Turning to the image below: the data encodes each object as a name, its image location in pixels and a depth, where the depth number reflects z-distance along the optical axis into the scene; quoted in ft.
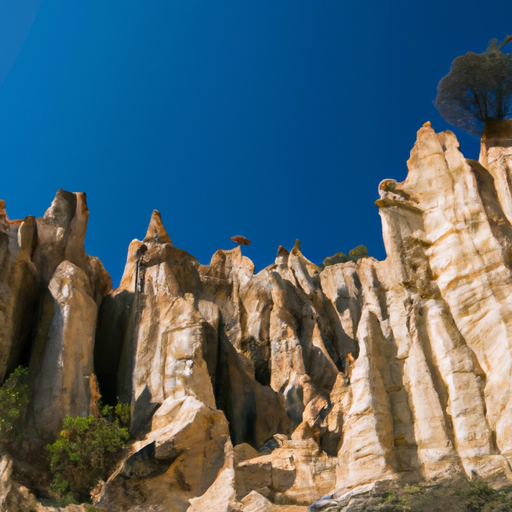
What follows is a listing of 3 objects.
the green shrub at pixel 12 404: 73.05
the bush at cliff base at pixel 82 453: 69.56
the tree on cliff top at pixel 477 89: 83.66
